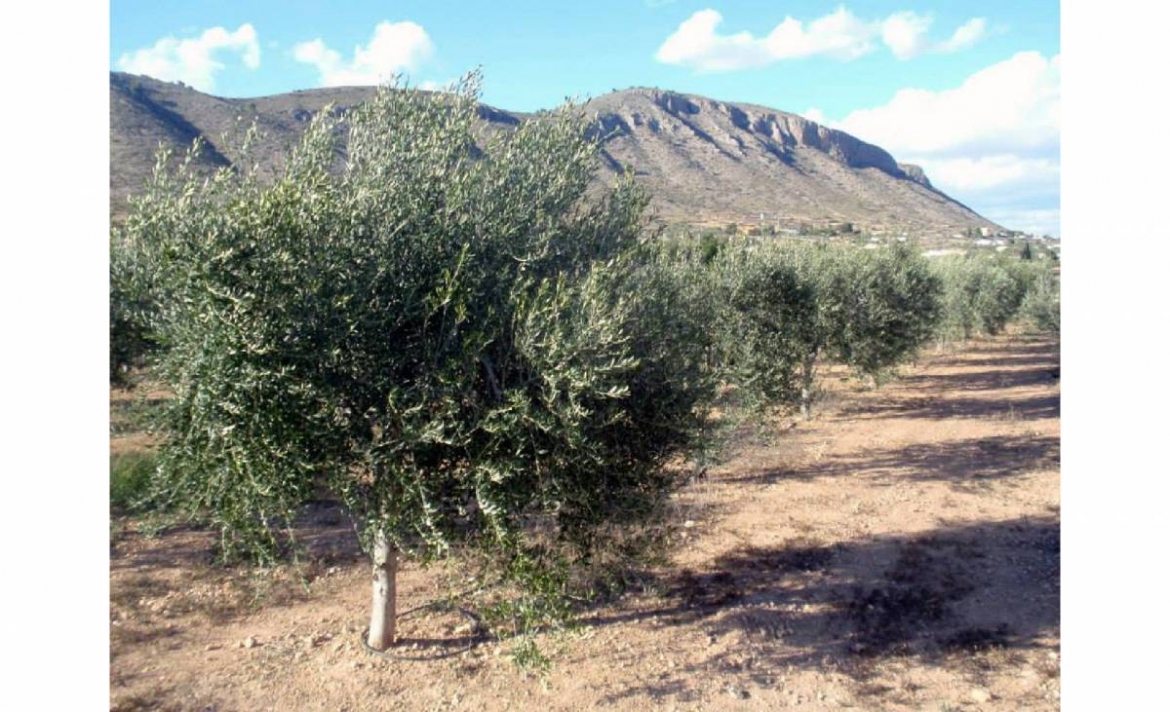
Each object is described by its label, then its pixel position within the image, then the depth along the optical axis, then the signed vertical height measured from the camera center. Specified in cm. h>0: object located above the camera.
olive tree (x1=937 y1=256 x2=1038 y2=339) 3447 +294
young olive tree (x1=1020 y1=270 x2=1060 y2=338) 3819 +247
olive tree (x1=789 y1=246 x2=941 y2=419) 1685 +100
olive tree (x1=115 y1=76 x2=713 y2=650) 445 +4
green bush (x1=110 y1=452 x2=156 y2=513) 1111 -226
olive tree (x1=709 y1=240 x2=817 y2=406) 1438 +80
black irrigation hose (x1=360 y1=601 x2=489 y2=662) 712 -324
